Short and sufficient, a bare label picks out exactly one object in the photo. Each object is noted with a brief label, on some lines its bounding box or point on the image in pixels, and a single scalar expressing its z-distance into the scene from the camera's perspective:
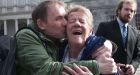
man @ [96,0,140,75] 3.95
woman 2.17
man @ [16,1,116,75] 2.09
